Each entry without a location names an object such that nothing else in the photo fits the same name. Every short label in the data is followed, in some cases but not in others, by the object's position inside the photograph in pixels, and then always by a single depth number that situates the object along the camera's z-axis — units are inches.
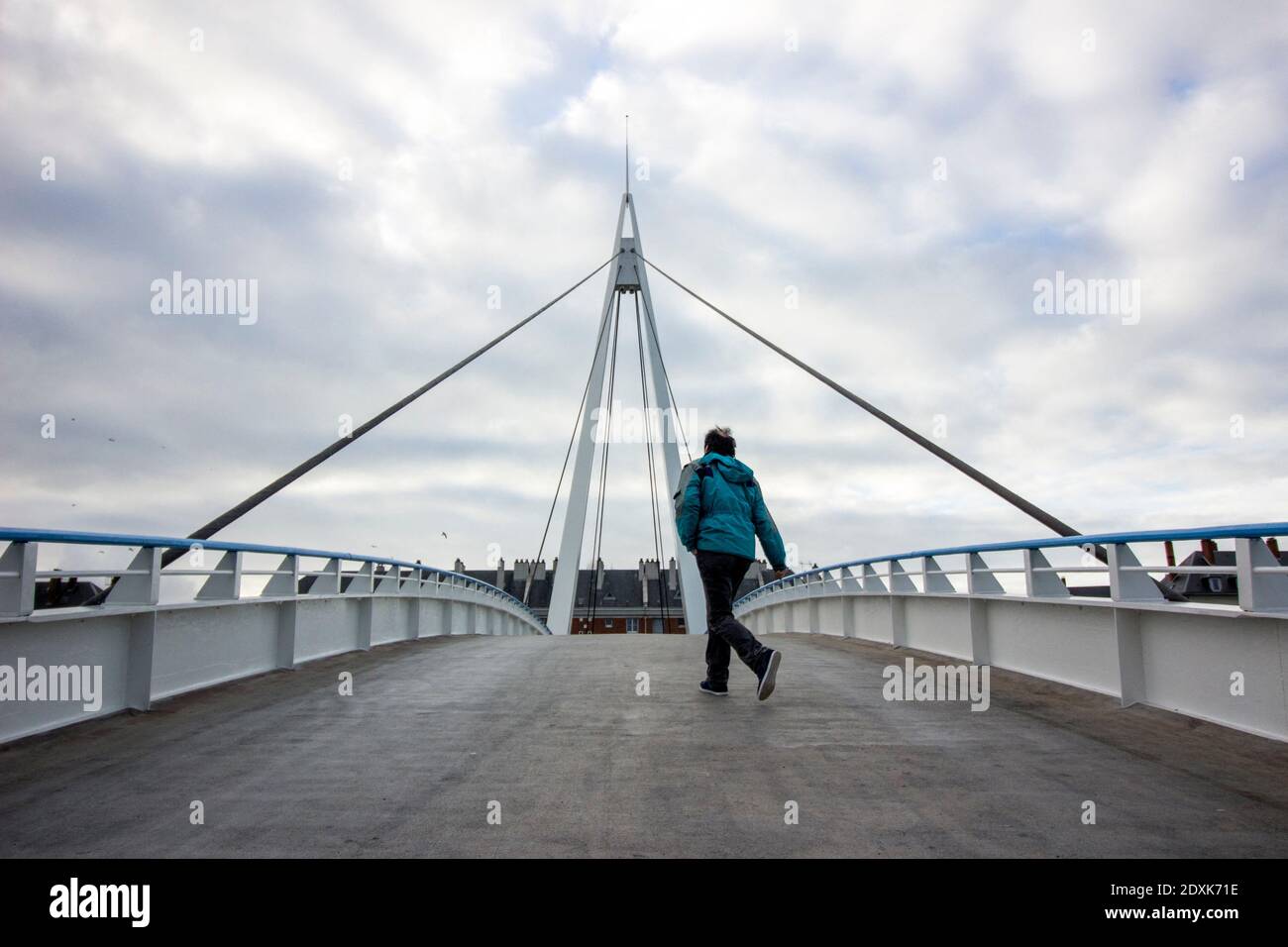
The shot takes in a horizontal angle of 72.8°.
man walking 250.4
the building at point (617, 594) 2357.3
